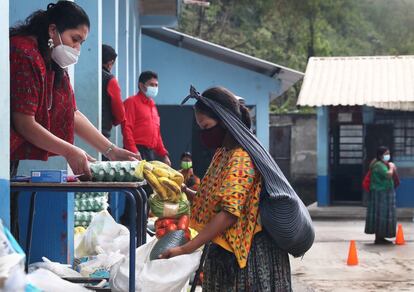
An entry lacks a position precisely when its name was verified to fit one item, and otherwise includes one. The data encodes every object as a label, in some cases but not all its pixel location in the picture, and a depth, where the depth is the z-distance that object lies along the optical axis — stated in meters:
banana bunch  6.56
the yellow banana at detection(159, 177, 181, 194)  6.72
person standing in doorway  20.02
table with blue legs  5.66
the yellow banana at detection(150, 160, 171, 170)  6.76
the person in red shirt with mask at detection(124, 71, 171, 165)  13.95
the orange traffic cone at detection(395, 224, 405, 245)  20.09
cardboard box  5.81
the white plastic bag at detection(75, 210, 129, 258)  8.69
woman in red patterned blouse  5.90
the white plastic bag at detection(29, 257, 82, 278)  7.11
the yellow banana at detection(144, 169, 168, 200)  6.52
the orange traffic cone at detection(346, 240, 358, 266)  15.68
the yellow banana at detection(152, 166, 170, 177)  6.61
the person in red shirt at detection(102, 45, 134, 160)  11.97
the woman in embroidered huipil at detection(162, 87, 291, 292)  5.70
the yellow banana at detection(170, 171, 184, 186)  6.81
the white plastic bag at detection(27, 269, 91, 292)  5.65
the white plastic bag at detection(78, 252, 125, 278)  7.48
